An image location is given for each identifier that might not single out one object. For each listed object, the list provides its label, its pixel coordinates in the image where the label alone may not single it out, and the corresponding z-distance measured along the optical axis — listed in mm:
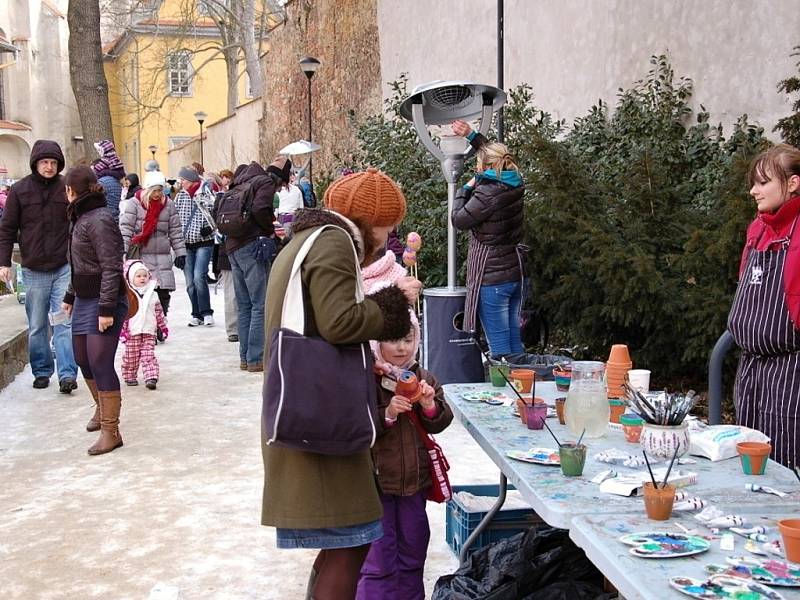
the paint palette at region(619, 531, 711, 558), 2059
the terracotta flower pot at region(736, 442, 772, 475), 2676
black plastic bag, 3027
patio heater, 7113
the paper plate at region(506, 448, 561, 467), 2768
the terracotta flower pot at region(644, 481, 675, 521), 2289
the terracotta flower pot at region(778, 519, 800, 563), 2031
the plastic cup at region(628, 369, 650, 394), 3375
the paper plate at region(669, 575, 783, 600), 1862
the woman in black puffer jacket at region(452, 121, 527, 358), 6434
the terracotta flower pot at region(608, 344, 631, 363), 3520
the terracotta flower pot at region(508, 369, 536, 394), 3613
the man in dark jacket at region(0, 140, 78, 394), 7125
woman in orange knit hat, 2598
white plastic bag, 2832
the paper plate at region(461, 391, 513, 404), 3587
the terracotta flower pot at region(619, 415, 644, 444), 2992
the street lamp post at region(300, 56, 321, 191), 18862
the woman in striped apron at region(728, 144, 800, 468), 3311
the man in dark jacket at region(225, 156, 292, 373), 8312
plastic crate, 3768
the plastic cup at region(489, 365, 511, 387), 3881
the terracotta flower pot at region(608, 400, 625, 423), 3279
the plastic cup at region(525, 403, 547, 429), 3156
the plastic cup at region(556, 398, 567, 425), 3240
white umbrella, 14536
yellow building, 42969
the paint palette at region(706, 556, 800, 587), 1947
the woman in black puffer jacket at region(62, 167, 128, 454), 5629
